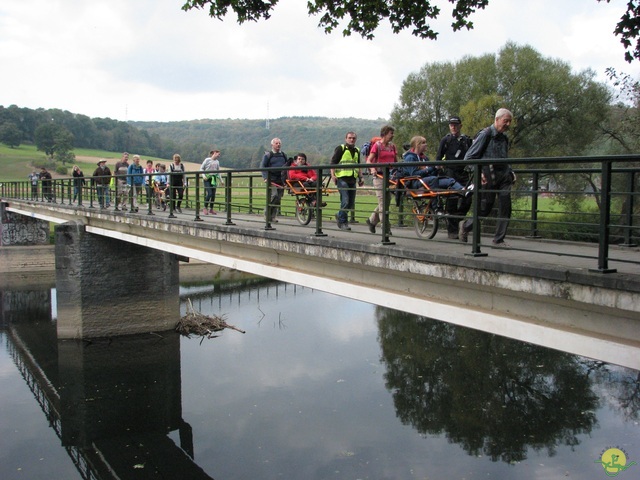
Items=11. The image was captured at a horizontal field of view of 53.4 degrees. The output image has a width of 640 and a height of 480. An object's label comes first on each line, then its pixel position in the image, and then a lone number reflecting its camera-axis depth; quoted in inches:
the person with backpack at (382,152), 356.0
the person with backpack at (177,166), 681.2
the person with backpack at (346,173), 360.5
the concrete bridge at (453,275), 194.1
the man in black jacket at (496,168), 253.9
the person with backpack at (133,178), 641.2
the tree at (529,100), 1184.8
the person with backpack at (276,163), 437.4
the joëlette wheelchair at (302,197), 403.9
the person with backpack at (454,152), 318.0
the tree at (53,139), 3398.1
